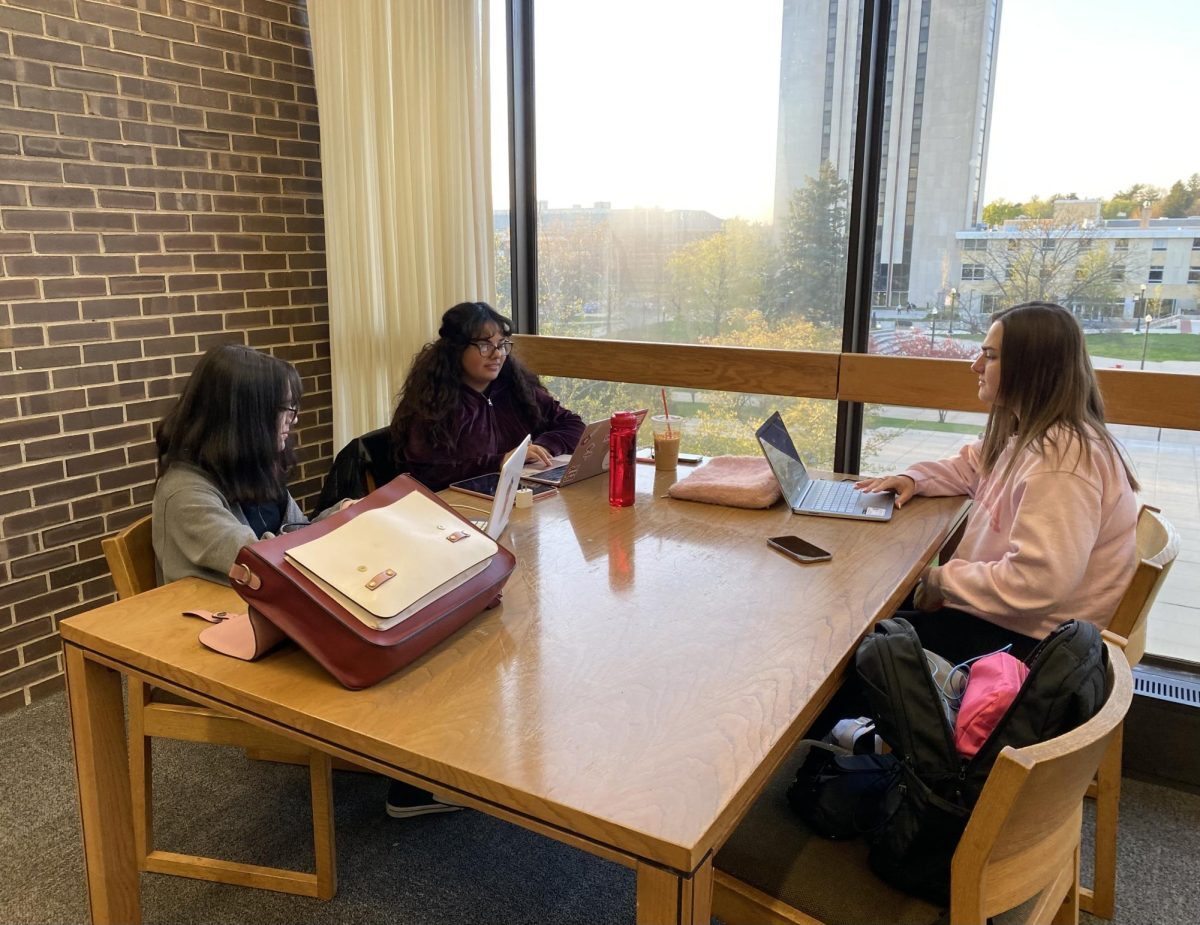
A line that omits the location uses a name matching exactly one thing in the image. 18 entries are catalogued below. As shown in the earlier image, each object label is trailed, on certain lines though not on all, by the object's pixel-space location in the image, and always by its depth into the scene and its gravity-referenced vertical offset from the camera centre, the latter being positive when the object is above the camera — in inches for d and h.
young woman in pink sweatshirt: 63.4 -18.3
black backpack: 42.3 -22.5
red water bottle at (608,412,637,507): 78.2 -17.7
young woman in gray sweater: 65.0 -15.4
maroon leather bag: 45.7 -18.6
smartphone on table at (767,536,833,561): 66.9 -22.0
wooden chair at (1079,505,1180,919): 59.4 -25.6
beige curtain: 122.1 +9.7
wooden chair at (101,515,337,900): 65.6 -37.3
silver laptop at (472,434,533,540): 64.0 -17.0
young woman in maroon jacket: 99.1 -17.6
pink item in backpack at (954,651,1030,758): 45.6 -22.4
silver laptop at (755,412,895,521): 79.2 -22.0
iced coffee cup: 93.4 -19.7
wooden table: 37.7 -22.1
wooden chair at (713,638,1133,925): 37.8 -29.5
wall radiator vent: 88.1 -42.4
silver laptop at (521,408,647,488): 88.2 -20.7
